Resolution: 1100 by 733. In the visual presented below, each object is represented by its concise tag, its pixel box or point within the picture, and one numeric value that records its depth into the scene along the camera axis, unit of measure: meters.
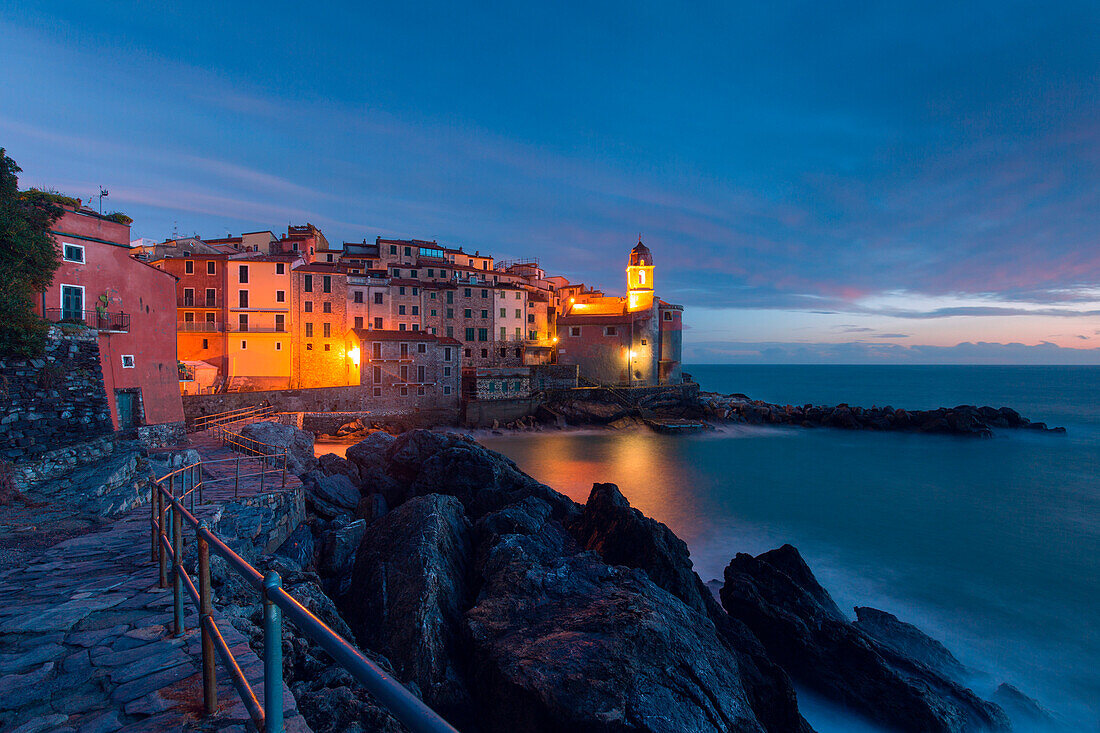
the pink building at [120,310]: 16.72
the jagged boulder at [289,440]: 19.02
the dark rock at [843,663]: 9.88
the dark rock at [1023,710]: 10.93
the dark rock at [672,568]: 8.85
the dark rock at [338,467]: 18.73
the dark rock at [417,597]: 7.62
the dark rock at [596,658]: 6.04
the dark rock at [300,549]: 11.28
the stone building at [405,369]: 40.69
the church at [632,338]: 56.06
